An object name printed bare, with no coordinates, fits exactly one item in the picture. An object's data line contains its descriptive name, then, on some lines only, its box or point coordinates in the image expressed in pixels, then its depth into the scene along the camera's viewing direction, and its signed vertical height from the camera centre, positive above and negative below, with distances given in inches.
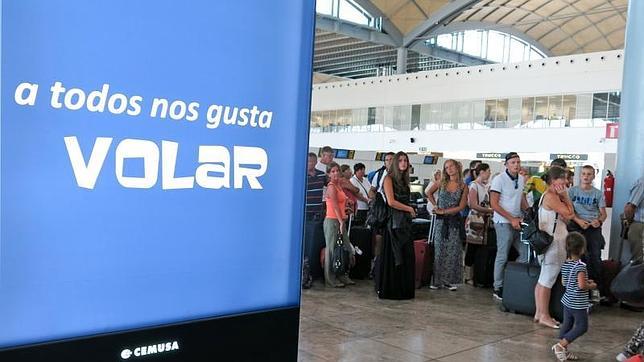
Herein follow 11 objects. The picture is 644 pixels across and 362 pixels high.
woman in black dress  259.1 -36.7
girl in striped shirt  182.7 -41.5
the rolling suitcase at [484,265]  305.3 -53.5
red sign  539.7 +44.5
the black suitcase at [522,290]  231.0 -51.0
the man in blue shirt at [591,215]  273.1 -21.5
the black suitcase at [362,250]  312.7 -49.9
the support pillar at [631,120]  297.9 +28.1
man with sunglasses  263.6 -17.2
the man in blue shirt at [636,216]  273.0 -20.6
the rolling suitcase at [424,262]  294.5 -51.5
